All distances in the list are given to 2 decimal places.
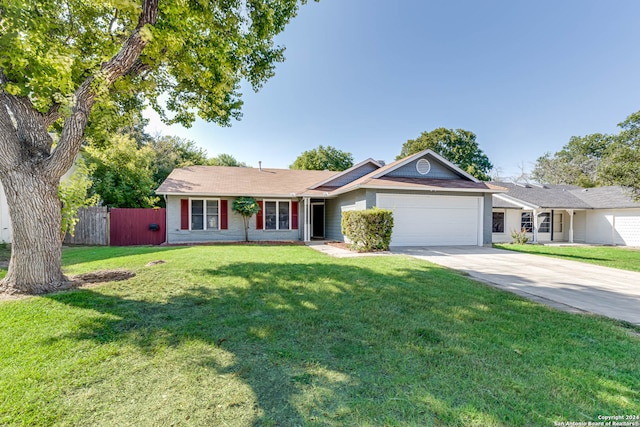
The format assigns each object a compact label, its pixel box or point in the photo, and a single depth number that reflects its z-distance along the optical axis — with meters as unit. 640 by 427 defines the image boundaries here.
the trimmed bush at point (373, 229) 10.37
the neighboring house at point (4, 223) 12.09
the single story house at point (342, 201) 12.41
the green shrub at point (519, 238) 16.30
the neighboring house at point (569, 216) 17.28
